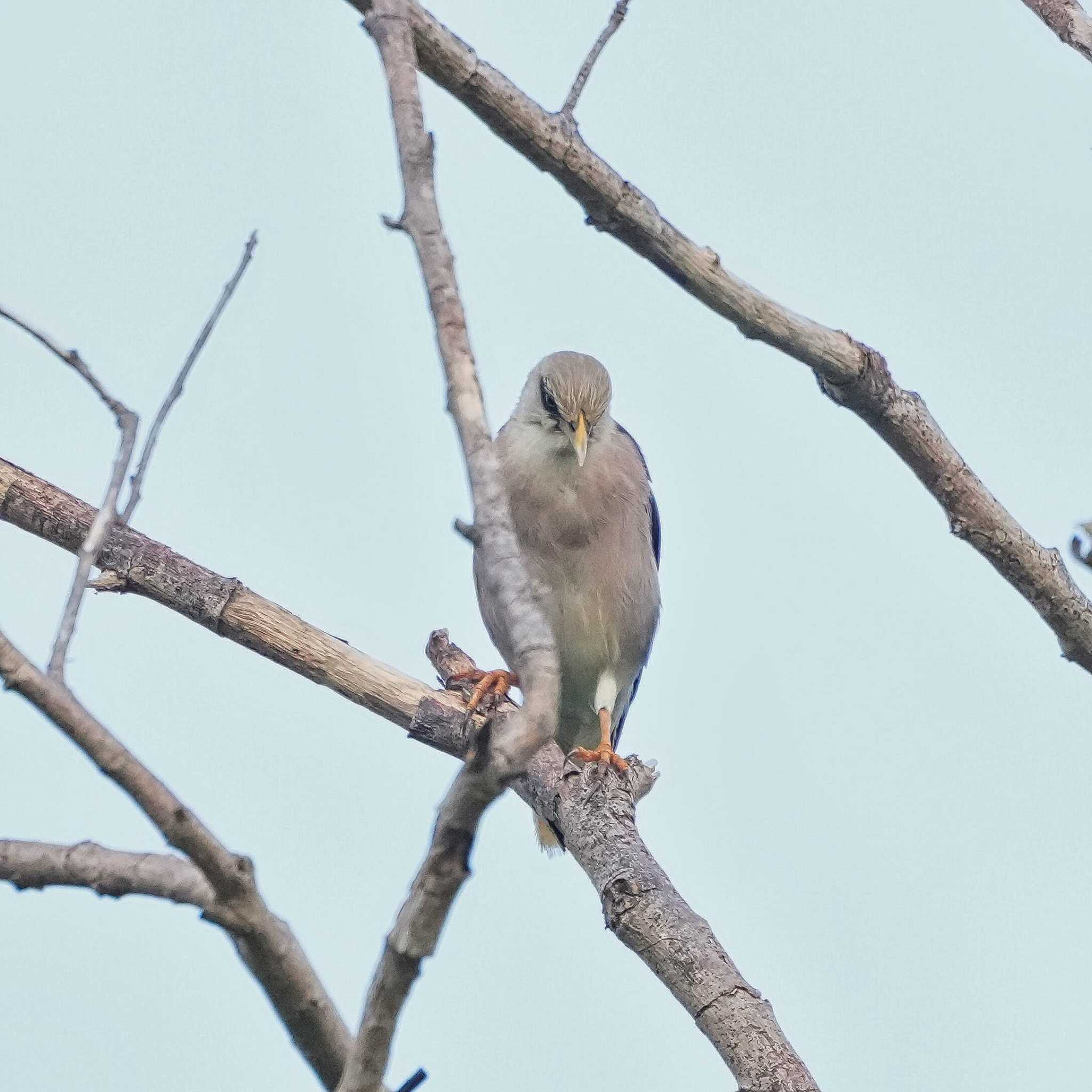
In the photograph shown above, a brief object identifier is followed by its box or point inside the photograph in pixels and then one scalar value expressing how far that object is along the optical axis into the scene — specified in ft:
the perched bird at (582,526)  44.60
